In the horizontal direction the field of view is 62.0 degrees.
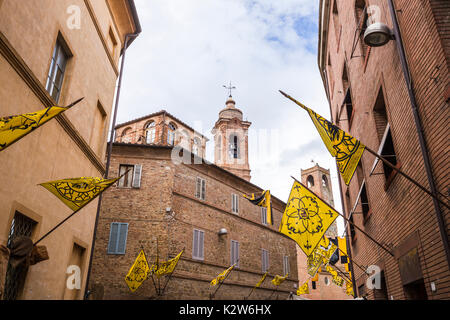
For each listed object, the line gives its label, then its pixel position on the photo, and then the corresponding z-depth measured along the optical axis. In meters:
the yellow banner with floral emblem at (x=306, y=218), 7.89
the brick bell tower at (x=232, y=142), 43.62
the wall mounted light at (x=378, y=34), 5.97
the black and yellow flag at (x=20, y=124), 4.48
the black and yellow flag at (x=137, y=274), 14.96
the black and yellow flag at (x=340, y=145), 5.44
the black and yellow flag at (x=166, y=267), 15.97
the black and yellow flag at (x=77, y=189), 6.68
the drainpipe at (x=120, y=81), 11.48
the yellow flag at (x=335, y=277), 18.32
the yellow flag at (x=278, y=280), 23.11
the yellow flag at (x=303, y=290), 23.82
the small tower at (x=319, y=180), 67.12
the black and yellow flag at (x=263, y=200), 17.34
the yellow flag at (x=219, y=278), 18.58
